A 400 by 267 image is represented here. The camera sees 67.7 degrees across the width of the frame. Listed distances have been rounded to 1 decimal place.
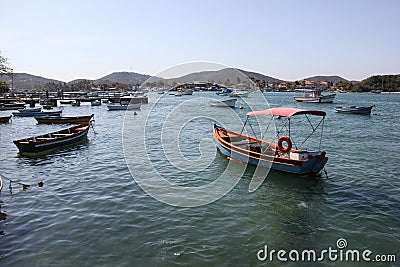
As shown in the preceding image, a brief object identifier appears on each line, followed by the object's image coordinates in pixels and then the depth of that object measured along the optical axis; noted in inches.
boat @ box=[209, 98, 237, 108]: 2411.2
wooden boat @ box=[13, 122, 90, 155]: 798.5
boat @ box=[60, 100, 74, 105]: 3001.5
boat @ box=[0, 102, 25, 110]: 2221.9
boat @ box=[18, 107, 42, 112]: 1911.9
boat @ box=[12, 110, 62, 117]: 1811.3
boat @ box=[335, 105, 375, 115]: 1956.2
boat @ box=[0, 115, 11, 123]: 1549.7
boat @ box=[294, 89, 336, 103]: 3091.5
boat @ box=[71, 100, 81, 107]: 2847.7
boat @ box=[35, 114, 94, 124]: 1507.1
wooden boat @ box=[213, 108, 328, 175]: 576.4
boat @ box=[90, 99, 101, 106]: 2876.5
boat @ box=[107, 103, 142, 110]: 2345.0
